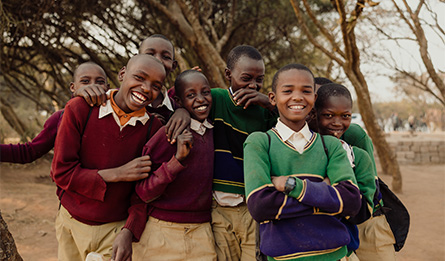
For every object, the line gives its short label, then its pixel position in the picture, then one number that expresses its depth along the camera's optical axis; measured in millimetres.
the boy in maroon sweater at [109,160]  1729
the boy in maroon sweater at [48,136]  2119
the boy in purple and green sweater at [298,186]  1476
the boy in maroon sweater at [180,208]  1814
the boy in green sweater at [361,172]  1759
